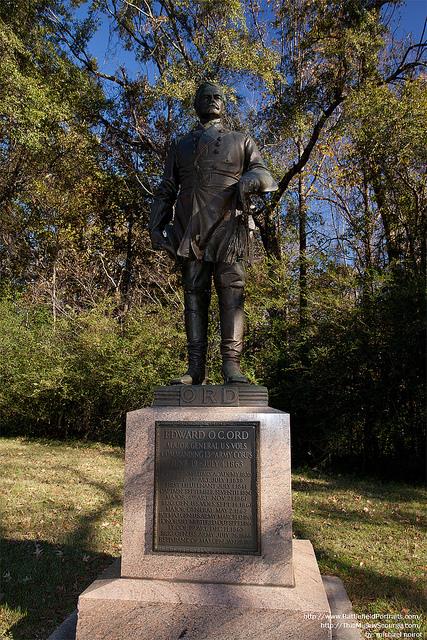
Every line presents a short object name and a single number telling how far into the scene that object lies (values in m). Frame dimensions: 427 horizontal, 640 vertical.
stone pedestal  2.94
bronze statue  3.83
